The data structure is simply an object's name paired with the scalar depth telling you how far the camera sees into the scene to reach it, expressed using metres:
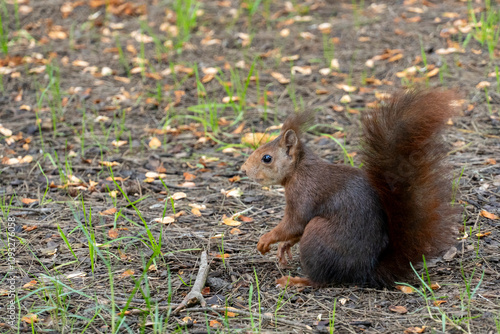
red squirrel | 4.48
